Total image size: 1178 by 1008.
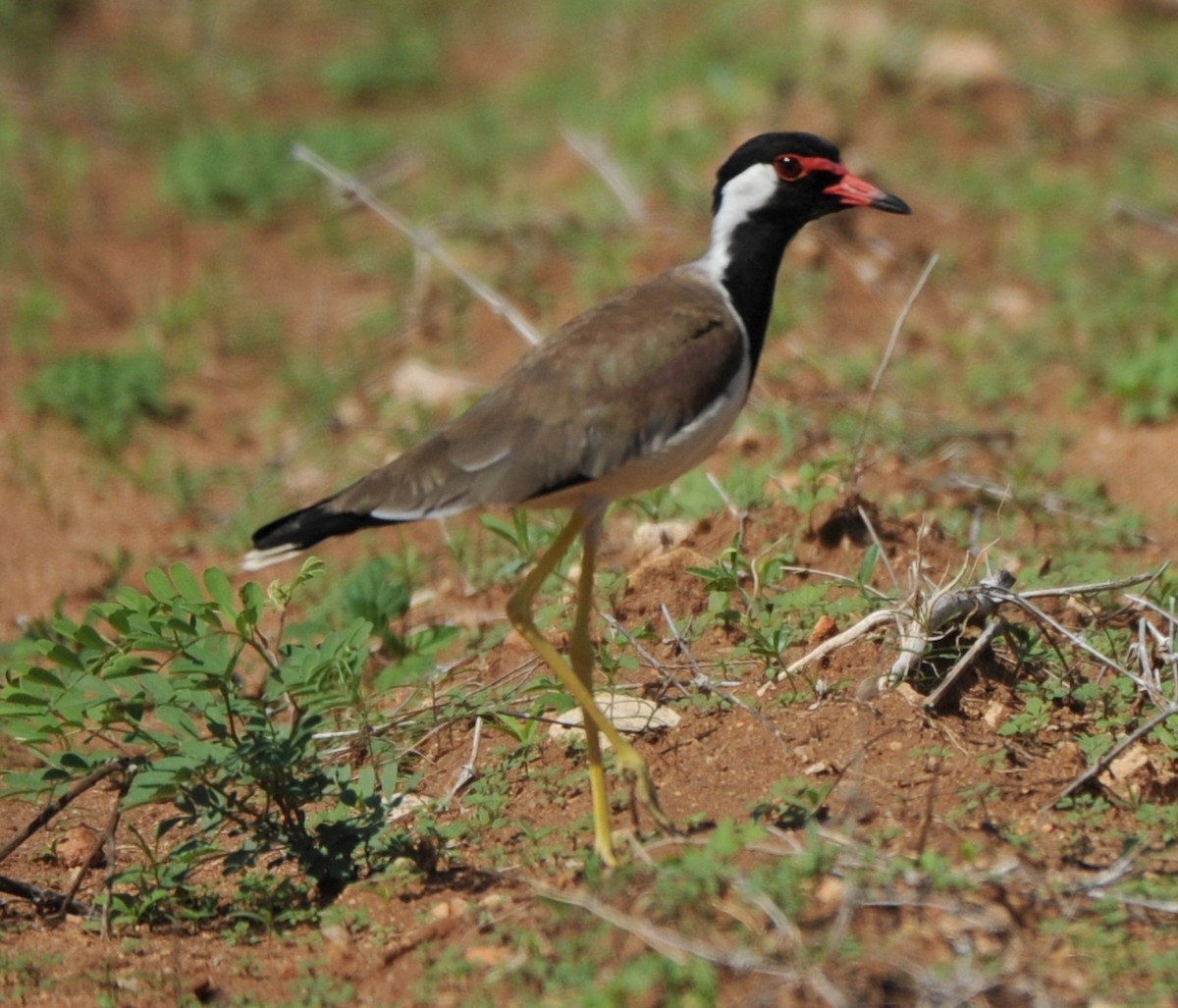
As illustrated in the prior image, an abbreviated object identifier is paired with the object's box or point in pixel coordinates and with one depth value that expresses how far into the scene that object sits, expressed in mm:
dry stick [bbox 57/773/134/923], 8367
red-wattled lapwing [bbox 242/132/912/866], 8773
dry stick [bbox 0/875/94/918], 8841
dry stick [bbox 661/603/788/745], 9312
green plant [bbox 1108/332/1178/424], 14055
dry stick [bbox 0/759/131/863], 8367
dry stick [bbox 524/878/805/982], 6746
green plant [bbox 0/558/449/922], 8281
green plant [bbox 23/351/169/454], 15906
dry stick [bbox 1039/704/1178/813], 8305
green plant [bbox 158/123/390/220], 20047
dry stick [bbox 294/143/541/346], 12758
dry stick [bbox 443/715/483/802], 9555
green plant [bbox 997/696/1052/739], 9211
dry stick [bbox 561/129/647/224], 17141
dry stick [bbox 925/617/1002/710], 9250
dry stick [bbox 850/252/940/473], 10133
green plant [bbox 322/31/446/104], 23547
